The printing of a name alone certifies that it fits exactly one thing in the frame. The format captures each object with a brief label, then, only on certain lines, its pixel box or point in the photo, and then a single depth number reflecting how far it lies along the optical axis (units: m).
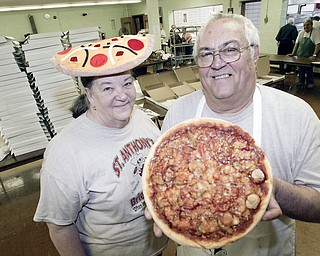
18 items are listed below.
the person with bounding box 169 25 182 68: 5.21
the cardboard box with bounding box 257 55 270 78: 3.52
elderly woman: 1.04
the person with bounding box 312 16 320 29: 5.98
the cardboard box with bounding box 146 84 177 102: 2.77
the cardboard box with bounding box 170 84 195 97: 2.87
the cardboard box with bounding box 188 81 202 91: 2.96
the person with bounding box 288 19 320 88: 5.89
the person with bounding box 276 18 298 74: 6.57
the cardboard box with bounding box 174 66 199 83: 3.15
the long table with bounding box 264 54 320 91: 4.86
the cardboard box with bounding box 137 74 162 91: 2.95
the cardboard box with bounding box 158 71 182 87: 3.09
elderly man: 0.96
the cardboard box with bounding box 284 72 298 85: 5.72
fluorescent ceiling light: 4.91
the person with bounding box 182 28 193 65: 5.80
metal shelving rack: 5.18
